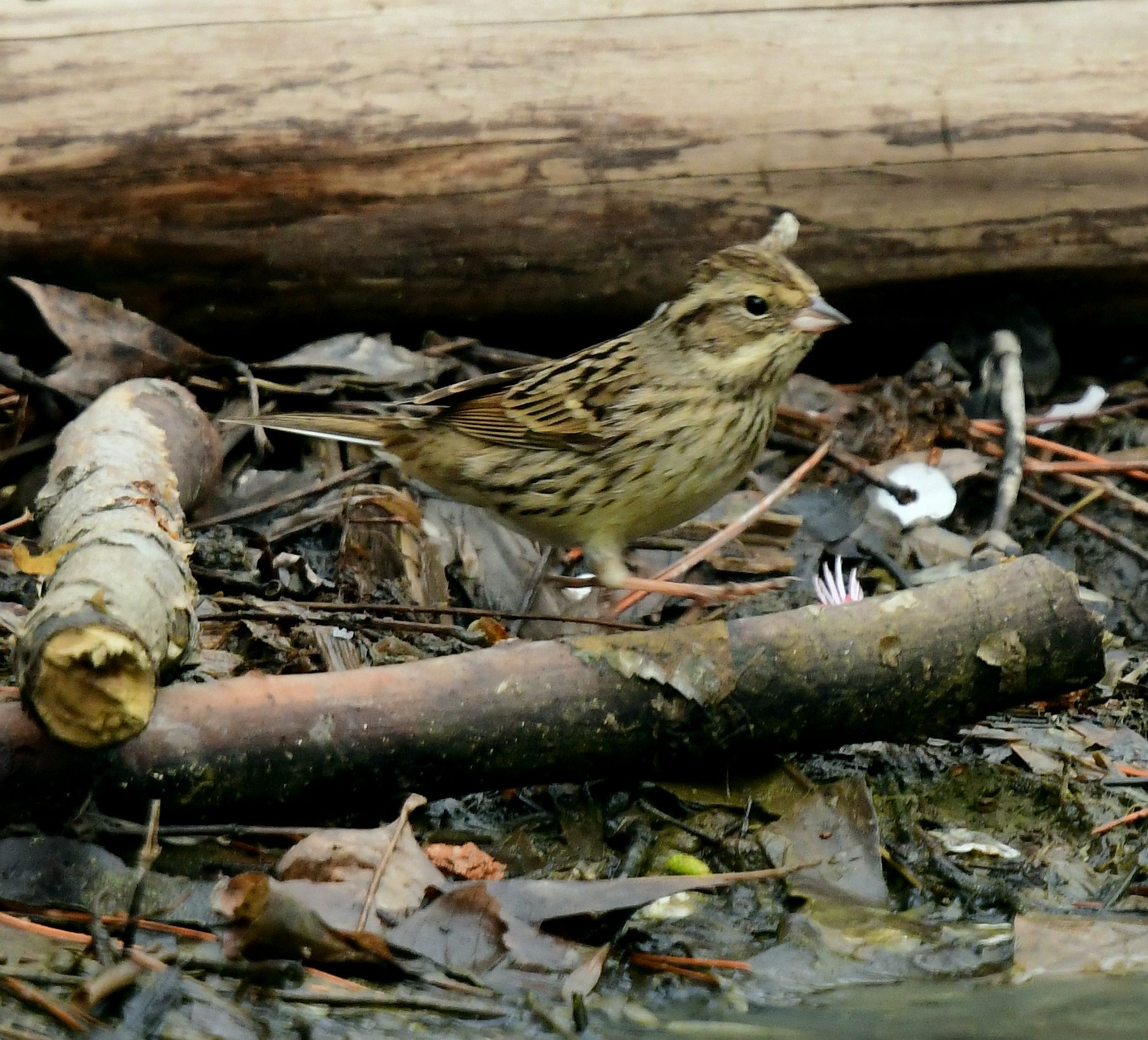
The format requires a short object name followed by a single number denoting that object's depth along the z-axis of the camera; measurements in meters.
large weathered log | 12.87
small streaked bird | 10.21
